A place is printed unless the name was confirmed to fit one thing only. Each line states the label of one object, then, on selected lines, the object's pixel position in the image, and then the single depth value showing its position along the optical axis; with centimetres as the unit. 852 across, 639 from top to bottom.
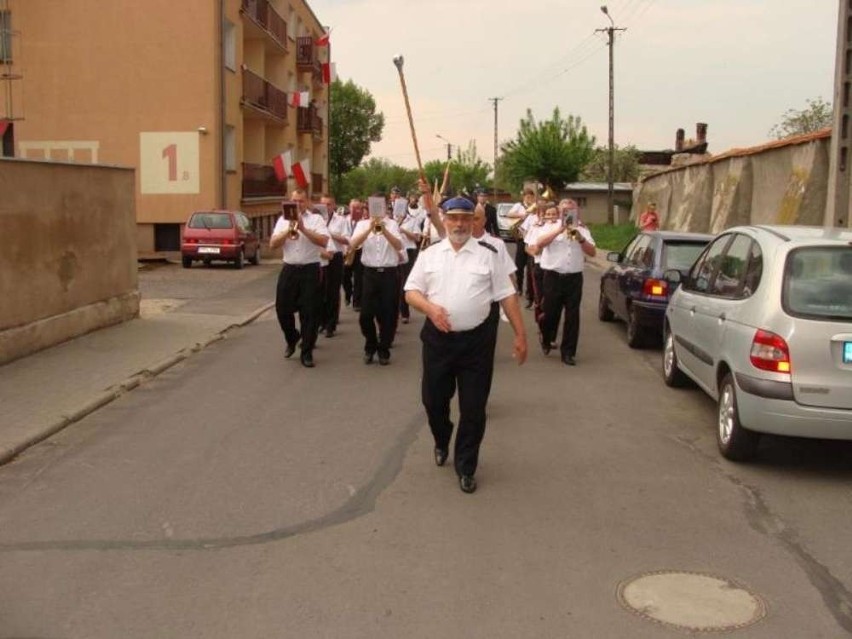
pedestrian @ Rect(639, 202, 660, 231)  2163
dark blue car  1075
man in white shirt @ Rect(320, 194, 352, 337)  1185
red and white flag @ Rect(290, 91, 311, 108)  4034
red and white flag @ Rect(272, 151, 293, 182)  2283
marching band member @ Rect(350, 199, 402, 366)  1007
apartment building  2755
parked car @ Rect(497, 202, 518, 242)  3517
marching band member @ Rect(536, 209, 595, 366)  1002
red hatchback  2412
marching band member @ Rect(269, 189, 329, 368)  988
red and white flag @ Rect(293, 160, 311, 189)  1713
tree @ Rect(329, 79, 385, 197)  7625
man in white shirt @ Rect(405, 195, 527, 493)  555
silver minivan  569
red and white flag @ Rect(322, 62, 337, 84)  4551
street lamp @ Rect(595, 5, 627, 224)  3969
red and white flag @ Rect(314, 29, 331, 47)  4380
